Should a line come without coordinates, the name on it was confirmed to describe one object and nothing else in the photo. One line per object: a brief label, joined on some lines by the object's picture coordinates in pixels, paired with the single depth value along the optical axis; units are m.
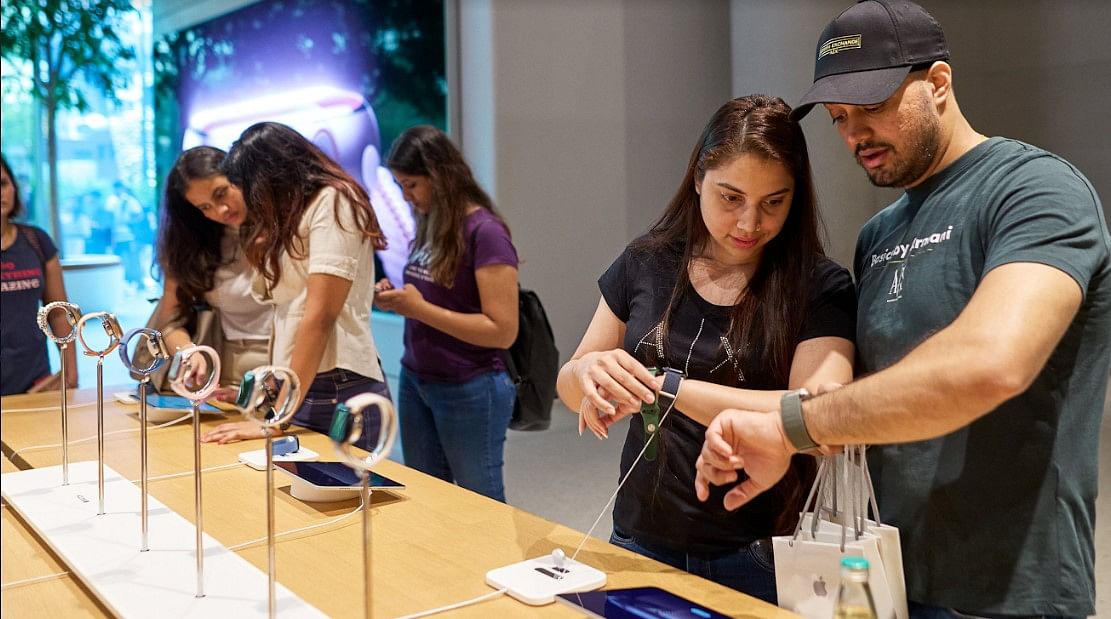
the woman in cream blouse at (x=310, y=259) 2.30
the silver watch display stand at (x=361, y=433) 1.06
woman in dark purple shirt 2.98
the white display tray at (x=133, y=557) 1.36
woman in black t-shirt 1.57
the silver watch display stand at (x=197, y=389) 1.38
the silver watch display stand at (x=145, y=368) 1.55
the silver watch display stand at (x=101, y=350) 1.72
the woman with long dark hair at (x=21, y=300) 3.48
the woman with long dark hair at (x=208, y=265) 2.68
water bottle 0.99
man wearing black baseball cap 1.14
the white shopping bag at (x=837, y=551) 1.26
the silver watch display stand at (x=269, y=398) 1.27
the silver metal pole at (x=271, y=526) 1.21
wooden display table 1.39
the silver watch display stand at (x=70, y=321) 2.03
